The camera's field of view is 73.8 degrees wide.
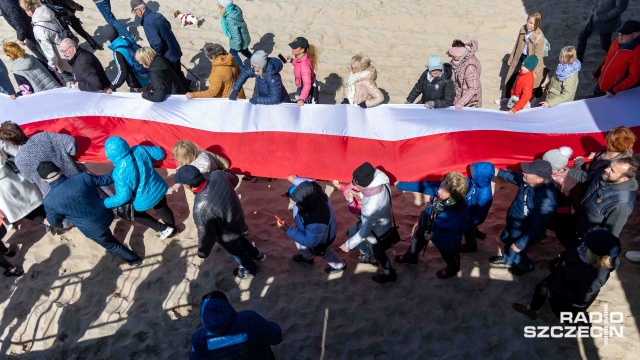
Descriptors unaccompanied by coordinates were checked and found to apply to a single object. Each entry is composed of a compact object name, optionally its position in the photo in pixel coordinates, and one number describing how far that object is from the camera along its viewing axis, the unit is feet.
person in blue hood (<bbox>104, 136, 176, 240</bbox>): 14.51
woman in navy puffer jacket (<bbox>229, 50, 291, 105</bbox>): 17.57
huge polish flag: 16.14
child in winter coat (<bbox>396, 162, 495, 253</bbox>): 13.69
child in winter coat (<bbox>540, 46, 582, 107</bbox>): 17.96
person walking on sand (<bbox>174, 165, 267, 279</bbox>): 12.91
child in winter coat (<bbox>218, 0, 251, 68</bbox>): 23.06
